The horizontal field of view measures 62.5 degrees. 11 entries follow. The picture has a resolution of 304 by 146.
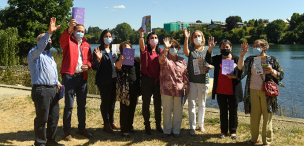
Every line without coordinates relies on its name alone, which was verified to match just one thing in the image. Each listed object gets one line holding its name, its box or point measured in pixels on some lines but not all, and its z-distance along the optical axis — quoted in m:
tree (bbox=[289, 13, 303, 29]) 112.94
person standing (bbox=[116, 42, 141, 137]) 4.82
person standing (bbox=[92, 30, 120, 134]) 4.97
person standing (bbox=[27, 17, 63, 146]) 3.94
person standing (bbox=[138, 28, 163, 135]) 4.78
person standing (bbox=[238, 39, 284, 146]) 4.33
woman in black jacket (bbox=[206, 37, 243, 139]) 4.85
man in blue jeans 4.58
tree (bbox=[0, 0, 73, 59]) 24.86
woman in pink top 4.72
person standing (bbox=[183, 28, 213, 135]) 4.97
